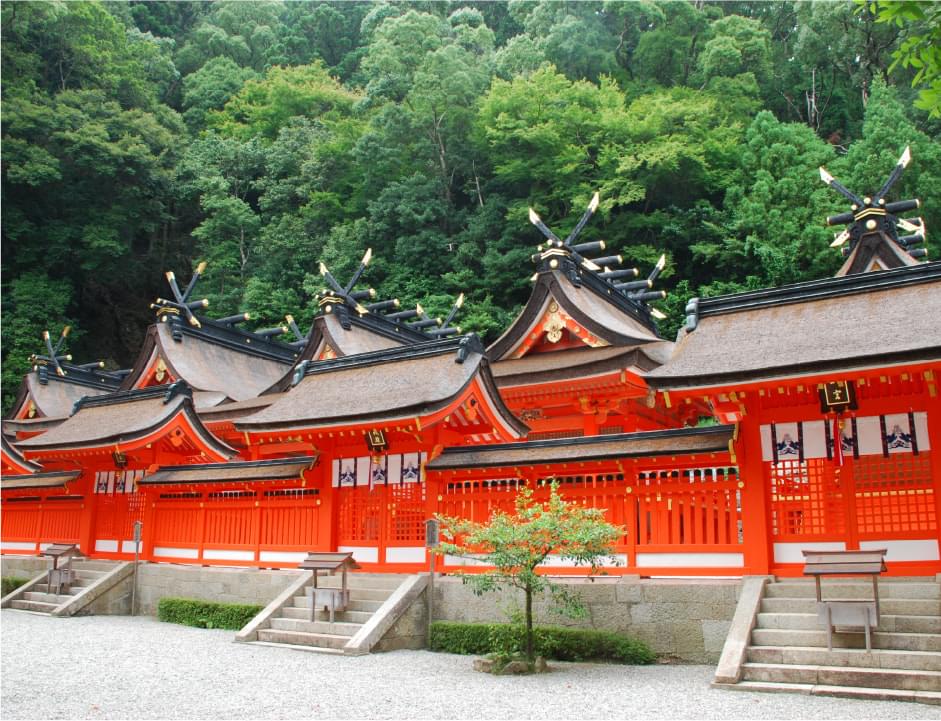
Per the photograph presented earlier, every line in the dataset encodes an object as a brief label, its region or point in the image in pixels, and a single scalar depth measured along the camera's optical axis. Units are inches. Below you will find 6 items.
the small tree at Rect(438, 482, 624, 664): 396.5
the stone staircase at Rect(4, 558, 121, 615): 683.4
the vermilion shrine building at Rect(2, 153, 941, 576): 421.1
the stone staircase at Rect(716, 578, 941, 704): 335.0
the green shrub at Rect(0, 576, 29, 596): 773.9
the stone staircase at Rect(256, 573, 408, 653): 484.7
